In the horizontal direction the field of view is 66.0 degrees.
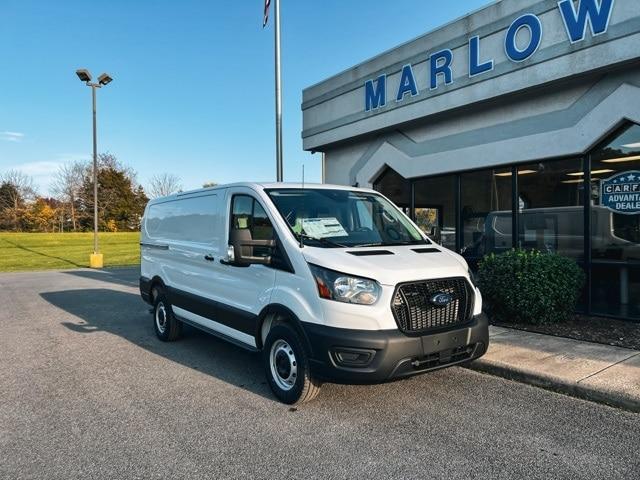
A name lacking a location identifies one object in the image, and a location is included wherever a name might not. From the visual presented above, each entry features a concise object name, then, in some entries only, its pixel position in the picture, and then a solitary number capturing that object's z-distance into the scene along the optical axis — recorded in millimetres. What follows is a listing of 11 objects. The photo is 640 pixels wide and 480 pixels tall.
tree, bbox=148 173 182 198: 67438
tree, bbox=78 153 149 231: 65562
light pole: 20884
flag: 13586
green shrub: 7133
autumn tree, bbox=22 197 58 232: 63406
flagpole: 12992
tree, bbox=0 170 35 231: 64125
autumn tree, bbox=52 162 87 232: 64438
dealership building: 7578
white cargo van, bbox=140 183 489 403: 4090
